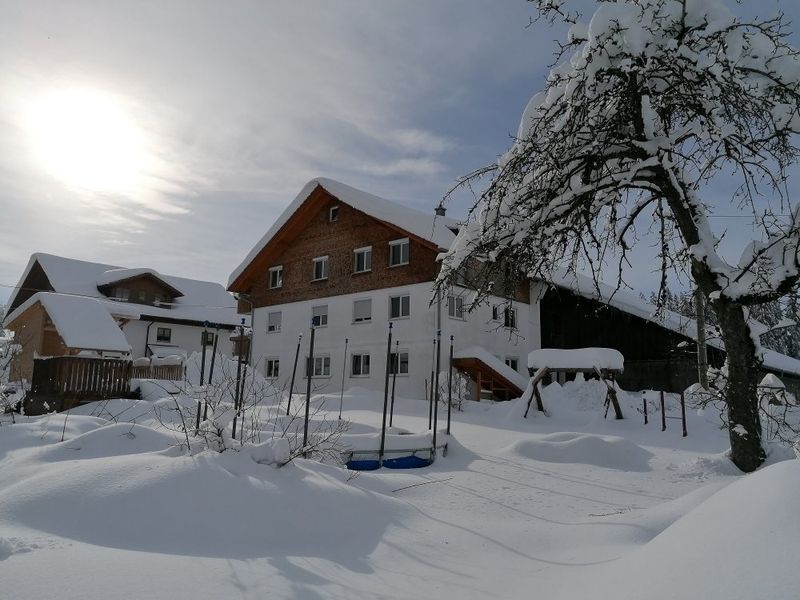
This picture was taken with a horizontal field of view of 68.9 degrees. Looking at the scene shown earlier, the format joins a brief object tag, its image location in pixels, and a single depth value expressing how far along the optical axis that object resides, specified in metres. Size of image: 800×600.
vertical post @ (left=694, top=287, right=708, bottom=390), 18.51
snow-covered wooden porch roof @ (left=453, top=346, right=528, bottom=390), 22.60
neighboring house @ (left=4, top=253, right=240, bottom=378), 38.22
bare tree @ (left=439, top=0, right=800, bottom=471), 7.43
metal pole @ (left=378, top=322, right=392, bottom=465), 9.57
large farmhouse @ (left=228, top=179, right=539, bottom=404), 23.91
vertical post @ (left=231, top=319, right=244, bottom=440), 6.60
